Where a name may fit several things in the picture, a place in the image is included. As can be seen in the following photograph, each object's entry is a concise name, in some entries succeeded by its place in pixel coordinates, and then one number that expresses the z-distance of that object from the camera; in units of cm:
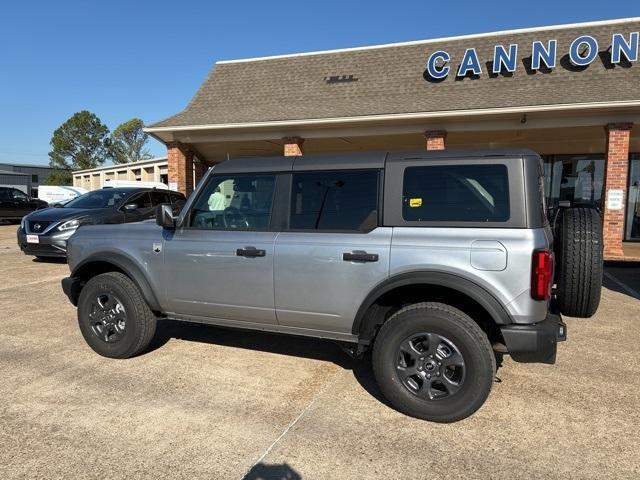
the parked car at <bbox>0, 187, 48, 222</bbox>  1970
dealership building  1041
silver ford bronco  303
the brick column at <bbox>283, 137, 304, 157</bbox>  1241
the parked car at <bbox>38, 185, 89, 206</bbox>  2698
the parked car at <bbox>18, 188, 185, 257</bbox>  898
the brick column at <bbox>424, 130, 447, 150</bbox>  1119
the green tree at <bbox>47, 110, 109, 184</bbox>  6881
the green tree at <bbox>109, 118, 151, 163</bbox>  7494
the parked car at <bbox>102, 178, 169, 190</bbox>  2059
